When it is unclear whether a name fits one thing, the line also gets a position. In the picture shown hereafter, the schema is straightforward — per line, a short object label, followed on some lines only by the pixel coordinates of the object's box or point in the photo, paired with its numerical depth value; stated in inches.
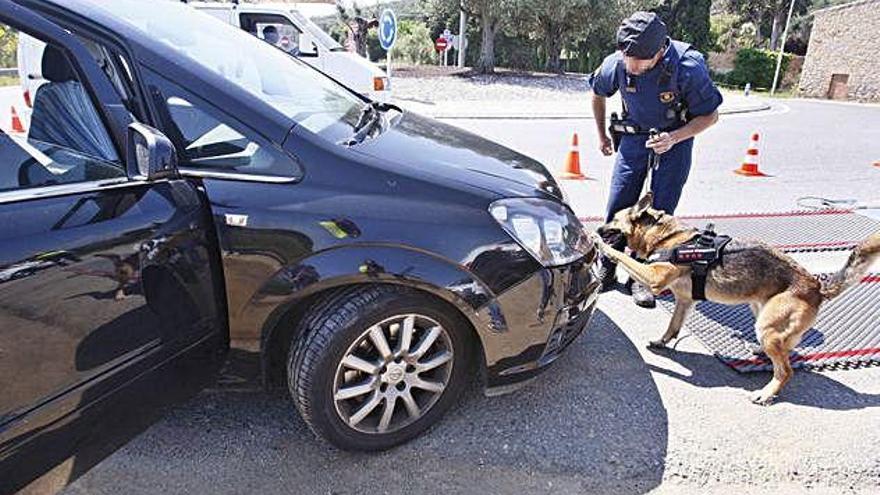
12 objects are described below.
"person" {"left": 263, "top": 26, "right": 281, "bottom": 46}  398.6
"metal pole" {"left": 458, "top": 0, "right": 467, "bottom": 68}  977.4
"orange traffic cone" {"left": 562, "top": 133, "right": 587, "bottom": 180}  287.4
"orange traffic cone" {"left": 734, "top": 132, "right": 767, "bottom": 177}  307.9
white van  391.2
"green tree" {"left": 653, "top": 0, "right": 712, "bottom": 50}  1457.9
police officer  127.4
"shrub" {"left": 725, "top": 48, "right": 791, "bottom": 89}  1280.8
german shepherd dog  107.6
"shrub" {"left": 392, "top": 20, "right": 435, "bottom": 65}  1217.4
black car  69.0
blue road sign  478.0
